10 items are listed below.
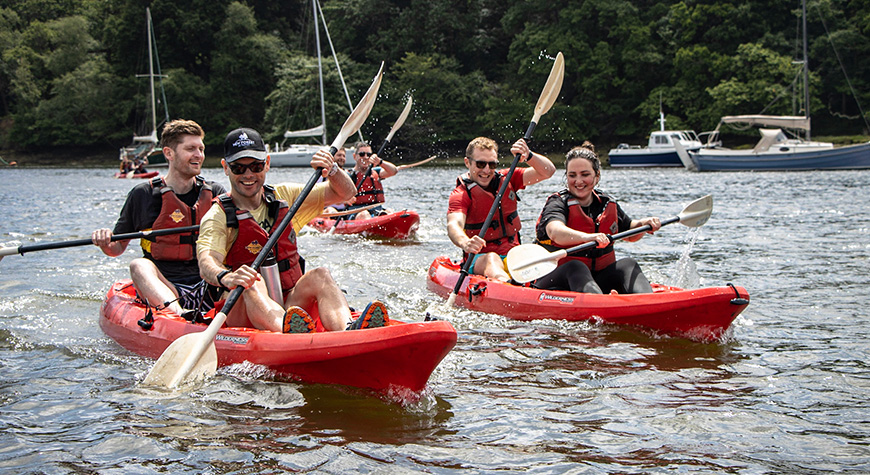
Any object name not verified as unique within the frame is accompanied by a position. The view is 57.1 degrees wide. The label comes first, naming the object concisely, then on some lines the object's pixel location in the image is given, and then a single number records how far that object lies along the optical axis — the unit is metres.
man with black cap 4.26
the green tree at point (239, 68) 47.06
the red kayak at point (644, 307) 5.20
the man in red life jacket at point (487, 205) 6.80
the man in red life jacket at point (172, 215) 5.37
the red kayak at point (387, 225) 11.54
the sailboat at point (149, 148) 39.62
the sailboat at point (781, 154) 24.95
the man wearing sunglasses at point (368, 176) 11.59
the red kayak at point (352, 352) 3.78
